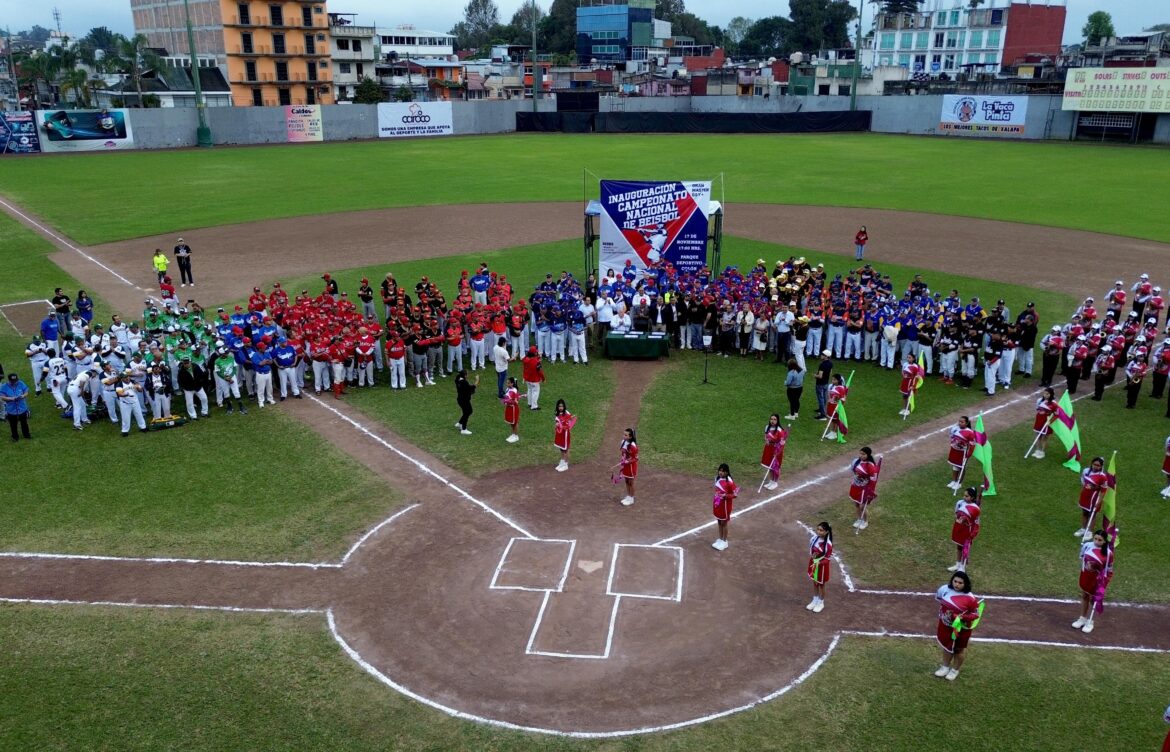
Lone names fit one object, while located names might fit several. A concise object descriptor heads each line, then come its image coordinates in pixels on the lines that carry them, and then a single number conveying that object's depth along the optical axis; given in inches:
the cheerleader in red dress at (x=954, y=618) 416.5
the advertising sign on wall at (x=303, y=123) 3038.9
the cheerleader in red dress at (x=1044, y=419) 673.6
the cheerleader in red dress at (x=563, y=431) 657.0
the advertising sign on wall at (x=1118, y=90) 2475.4
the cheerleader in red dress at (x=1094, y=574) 456.1
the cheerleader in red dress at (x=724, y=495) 538.6
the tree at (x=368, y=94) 3641.7
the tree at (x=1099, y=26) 5698.8
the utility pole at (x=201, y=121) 2775.6
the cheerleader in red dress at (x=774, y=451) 622.2
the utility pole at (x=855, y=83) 3130.4
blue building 6382.4
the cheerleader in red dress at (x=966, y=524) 508.7
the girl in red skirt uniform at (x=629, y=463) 599.5
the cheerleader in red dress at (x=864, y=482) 562.9
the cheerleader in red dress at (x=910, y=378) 756.6
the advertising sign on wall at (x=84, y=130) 2561.5
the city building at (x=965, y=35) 4726.9
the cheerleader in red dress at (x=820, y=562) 476.3
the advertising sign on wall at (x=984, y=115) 2817.4
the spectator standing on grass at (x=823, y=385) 752.3
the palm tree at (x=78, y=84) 3004.4
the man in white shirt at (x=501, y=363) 812.6
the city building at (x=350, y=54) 4180.6
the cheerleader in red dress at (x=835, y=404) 699.4
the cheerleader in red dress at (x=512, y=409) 714.2
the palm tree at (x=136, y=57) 3189.0
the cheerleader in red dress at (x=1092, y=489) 557.6
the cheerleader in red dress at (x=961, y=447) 622.8
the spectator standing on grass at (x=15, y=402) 725.9
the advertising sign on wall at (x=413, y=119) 3196.4
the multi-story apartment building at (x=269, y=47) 3614.7
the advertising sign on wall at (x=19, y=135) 2532.0
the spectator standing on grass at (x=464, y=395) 726.5
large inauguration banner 1055.6
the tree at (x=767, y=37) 6815.9
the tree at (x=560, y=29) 6948.8
